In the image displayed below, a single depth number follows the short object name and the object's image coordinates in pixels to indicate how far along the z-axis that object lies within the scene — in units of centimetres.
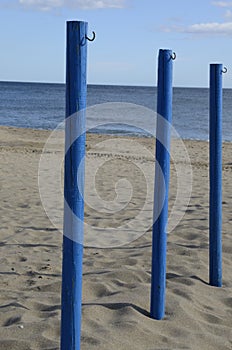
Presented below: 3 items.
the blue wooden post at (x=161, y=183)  441
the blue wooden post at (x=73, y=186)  338
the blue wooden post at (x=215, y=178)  511
